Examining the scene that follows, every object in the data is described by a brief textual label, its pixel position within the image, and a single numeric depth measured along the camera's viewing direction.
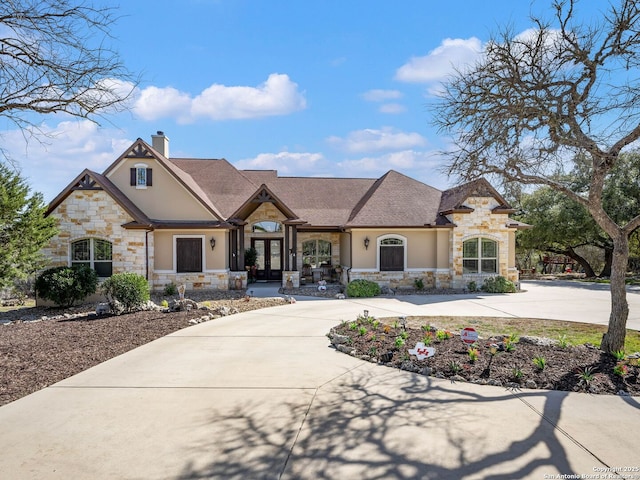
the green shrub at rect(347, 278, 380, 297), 16.92
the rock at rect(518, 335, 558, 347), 7.93
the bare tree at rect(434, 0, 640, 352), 7.01
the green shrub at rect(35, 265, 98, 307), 13.56
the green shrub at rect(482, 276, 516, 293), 18.34
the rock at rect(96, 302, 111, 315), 11.93
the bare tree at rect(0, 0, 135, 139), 6.08
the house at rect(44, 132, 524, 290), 16.12
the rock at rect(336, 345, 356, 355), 7.70
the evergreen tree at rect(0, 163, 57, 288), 12.73
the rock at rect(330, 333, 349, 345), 8.34
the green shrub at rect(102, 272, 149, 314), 11.99
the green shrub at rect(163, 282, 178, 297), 16.72
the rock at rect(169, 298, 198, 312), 12.45
